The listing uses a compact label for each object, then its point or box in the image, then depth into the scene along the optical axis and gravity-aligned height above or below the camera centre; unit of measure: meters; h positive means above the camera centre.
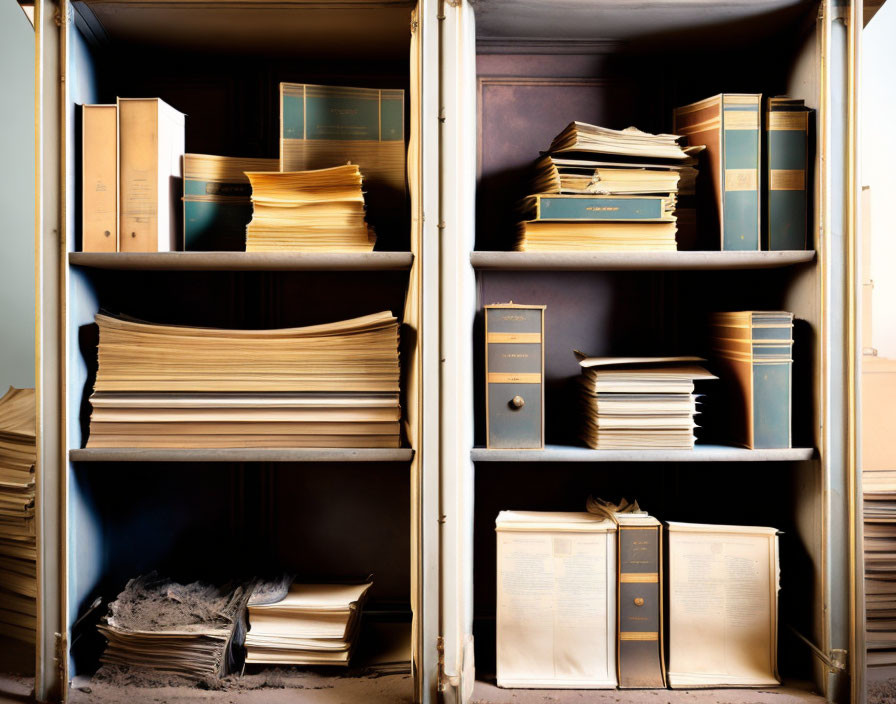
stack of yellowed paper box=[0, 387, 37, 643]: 1.55 -0.42
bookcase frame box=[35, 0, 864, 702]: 1.32 +0.03
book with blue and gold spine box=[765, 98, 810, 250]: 1.44 +0.42
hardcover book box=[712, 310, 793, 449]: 1.42 -0.05
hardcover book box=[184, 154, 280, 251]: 1.49 +0.36
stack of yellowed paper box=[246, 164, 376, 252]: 1.41 +0.31
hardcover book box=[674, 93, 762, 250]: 1.45 +0.42
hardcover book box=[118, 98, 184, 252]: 1.40 +0.40
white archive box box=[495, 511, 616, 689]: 1.44 -0.55
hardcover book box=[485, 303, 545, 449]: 1.43 -0.04
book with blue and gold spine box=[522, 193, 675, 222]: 1.45 +0.33
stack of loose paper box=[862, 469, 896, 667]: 1.55 -0.53
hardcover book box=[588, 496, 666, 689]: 1.44 -0.54
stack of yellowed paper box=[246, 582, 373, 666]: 1.47 -0.64
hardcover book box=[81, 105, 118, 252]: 1.39 +0.39
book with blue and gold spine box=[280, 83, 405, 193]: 1.47 +0.52
